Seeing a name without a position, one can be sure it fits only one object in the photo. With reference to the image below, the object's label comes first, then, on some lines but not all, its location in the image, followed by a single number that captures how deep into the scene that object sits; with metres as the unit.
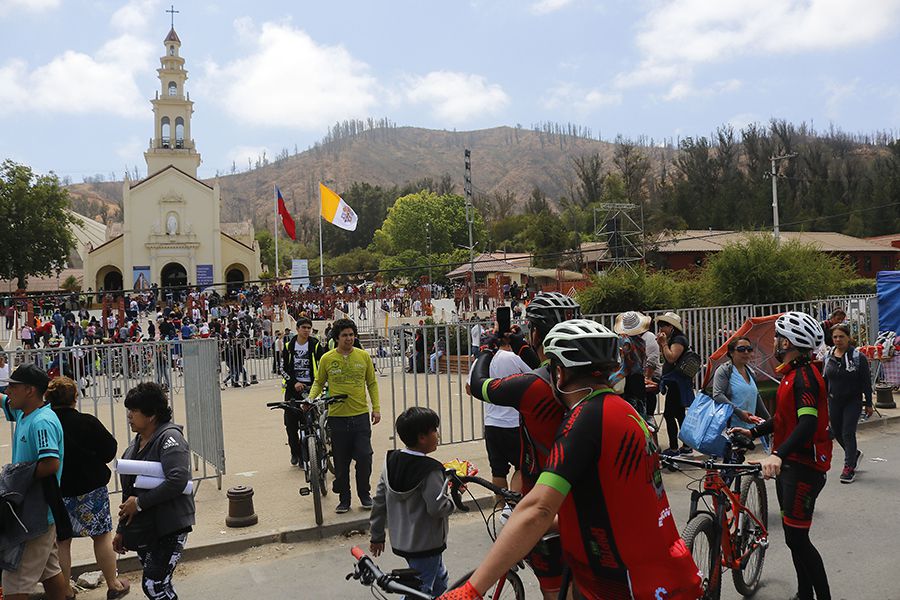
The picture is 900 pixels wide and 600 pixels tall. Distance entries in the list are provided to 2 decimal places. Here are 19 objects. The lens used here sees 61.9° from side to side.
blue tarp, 14.81
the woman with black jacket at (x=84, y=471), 5.21
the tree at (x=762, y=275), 22.12
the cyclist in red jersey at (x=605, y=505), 2.33
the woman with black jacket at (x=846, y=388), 8.23
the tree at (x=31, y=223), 49.75
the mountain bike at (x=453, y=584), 2.64
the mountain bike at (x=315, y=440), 7.05
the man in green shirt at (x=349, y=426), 7.40
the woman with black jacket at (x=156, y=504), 4.12
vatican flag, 34.16
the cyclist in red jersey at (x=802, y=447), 4.38
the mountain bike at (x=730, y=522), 4.33
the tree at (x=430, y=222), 88.12
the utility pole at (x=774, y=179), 37.91
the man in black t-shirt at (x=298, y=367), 9.41
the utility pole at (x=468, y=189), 31.05
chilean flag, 44.56
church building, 59.44
